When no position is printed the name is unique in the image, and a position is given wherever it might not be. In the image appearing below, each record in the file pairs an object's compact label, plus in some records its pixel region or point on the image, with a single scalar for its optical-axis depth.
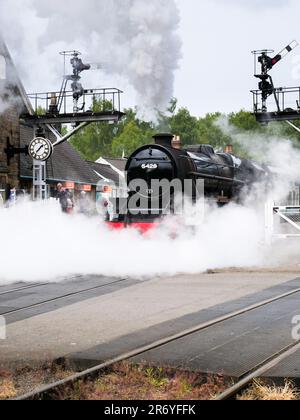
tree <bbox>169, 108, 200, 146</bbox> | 56.77
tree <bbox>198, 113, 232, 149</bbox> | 39.22
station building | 19.00
